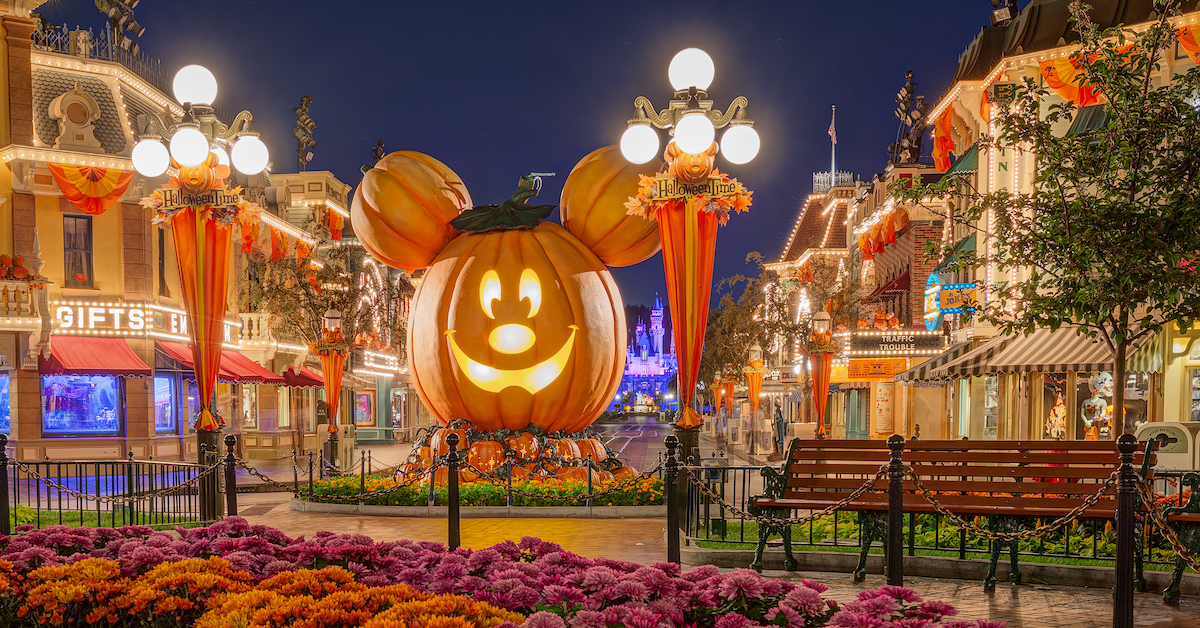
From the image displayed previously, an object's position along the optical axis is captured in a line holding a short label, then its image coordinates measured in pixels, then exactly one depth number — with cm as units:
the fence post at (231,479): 963
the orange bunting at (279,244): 3027
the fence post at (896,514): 656
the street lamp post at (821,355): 2553
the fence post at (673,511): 777
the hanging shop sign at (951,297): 2056
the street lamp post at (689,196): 1106
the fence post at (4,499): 971
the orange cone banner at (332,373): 2250
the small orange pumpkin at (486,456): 1415
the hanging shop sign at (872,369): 2936
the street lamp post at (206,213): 1144
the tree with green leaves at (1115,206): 898
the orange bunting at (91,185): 2156
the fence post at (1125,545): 573
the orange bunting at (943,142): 2494
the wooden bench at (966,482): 763
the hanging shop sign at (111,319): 2192
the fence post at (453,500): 892
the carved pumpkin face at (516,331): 1384
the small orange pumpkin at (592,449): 1509
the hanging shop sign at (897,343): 2631
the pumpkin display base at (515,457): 1416
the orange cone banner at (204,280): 1178
